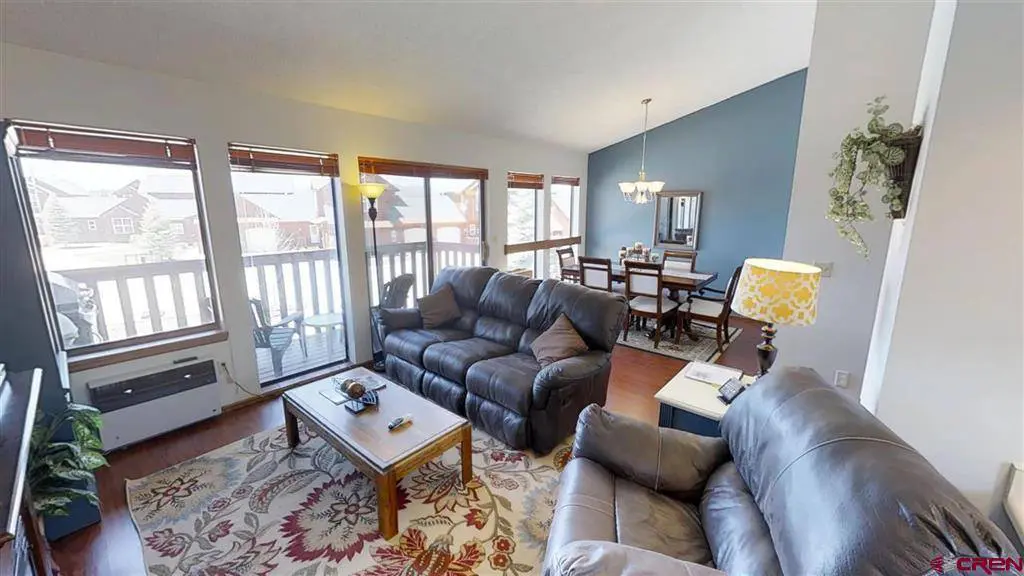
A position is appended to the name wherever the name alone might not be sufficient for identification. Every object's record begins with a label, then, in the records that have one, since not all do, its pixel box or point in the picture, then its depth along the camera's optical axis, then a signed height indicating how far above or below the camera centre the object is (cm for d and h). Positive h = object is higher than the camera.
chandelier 489 +32
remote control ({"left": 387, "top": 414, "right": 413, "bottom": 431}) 215 -108
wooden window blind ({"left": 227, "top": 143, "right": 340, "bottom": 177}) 306 +43
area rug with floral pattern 186 -152
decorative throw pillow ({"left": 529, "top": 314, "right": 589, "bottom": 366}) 279 -88
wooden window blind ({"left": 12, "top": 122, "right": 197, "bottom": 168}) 229 +42
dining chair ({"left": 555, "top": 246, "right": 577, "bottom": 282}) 554 -59
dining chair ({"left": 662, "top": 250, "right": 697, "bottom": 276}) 517 -57
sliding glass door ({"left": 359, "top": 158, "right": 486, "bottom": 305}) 409 -7
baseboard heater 259 -122
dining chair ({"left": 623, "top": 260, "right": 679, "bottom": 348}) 429 -84
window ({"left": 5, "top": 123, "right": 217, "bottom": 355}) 241 -11
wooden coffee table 192 -111
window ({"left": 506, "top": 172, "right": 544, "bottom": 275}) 567 +4
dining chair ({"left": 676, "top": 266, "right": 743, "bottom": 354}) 429 -102
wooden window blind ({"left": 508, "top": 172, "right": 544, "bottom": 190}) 551 +48
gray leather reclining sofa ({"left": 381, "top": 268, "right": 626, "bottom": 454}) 255 -101
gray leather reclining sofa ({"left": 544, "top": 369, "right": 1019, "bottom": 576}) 84 -79
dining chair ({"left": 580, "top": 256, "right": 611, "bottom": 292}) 462 -66
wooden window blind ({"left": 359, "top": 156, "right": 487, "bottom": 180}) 382 +47
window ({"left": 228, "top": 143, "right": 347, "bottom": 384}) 323 -34
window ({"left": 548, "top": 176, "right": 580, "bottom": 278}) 649 +6
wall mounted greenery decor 185 +22
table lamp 176 -34
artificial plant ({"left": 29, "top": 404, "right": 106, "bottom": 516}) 168 -103
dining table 434 -69
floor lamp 359 +14
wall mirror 593 -6
